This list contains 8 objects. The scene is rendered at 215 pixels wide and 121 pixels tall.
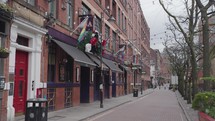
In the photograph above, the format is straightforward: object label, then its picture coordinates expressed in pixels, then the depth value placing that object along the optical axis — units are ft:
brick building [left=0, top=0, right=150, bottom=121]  38.83
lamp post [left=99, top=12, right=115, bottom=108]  64.14
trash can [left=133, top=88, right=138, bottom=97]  116.37
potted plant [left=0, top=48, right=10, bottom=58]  28.27
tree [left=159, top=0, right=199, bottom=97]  66.90
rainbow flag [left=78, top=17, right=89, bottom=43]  61.21
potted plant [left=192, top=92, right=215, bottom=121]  33.76
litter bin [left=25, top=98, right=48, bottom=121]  27.63
